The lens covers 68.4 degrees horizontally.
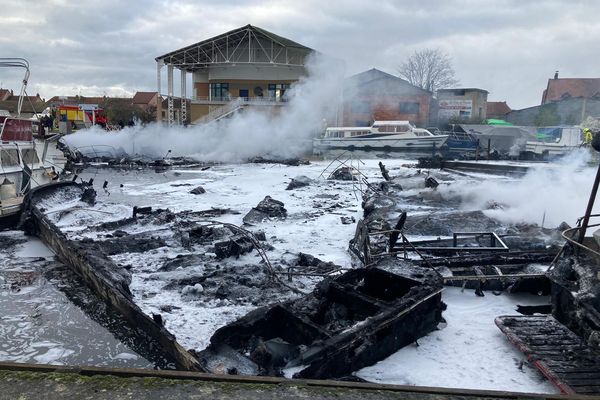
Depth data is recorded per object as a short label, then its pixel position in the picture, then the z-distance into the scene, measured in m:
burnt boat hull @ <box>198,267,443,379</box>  4.22
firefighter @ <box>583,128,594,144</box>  19.39
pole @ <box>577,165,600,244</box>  4.68
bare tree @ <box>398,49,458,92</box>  65.44
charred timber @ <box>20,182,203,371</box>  4.79
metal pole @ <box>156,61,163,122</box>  39.59
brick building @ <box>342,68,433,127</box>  39.66
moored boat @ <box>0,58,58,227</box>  11.12
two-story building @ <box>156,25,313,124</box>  38.97
